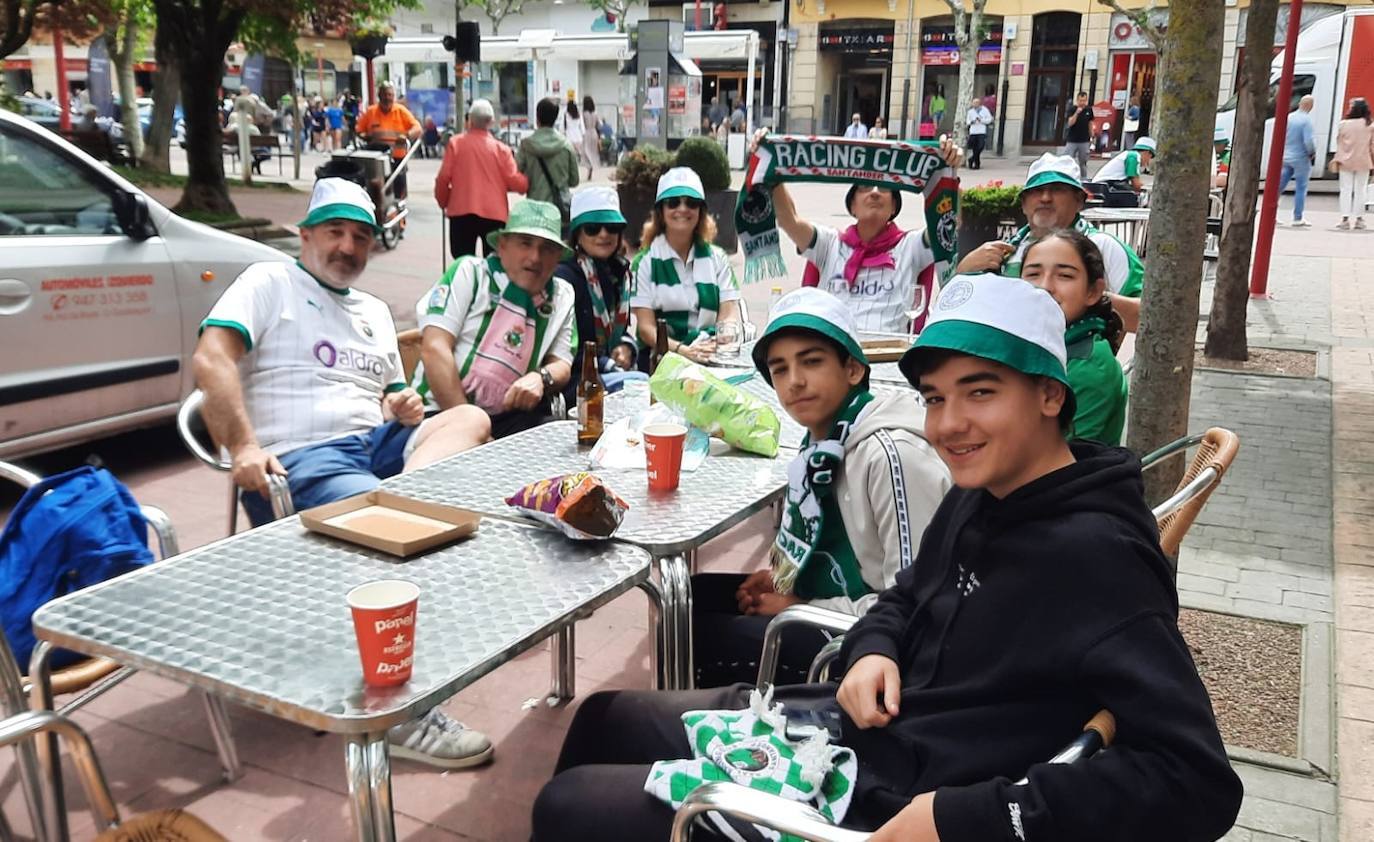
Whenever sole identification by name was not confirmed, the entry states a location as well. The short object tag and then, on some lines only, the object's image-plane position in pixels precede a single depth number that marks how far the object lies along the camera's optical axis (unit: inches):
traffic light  461.4
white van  797.9
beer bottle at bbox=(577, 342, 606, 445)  130.7
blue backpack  98.5
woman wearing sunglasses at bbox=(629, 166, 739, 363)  201.6
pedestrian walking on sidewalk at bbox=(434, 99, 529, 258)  377.7
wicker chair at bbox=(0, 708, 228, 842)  70.6
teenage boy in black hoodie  56.1
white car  184.4
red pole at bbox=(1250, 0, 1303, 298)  349.8
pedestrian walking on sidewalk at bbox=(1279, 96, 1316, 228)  644.1
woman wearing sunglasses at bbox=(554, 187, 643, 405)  187.2
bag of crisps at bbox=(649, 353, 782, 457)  125.8
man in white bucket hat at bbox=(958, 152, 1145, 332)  176.4
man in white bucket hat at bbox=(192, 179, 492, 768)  128.2
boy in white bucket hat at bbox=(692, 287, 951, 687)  90.7
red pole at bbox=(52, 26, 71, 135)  906.7
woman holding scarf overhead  194.4
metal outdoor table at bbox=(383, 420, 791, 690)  97.5
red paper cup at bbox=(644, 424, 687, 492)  110.6
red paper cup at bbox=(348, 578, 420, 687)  66.4
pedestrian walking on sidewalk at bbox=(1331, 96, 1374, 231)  617.9
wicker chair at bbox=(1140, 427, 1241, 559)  91.8
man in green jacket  409.4
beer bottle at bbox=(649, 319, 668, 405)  186.5
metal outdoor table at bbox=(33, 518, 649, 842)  67.8
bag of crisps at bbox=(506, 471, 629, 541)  92.6
